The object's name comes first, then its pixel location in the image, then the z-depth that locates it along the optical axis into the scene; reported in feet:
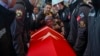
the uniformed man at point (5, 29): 6.07
